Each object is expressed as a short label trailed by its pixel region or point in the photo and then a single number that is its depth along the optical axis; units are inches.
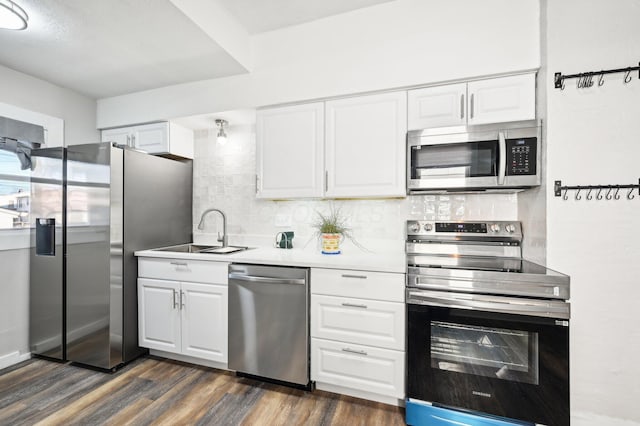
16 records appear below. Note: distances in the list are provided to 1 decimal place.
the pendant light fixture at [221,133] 104.9
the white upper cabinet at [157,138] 106.0
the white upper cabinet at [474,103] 70.8
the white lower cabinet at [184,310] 83.5
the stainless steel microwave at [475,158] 67.5
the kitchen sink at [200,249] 102.3
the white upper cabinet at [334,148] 80.8
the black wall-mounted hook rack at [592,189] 60.0
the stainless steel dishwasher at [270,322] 74.4
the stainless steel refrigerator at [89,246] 85.8
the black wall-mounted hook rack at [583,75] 60.2
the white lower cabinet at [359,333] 67.5
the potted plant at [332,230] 88.7
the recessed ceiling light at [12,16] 58.0
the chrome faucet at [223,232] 108.9
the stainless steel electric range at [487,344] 55.2
